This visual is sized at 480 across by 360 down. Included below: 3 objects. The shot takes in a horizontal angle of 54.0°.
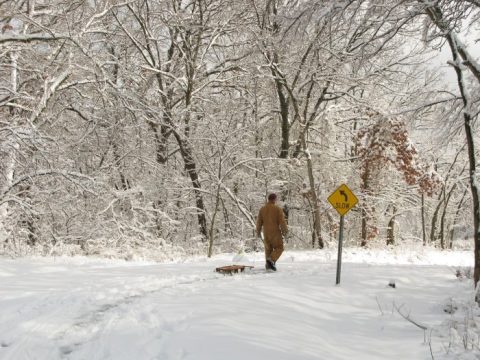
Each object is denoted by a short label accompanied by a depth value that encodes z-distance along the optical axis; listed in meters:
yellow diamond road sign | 8.97
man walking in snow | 11.12
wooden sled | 10.26
